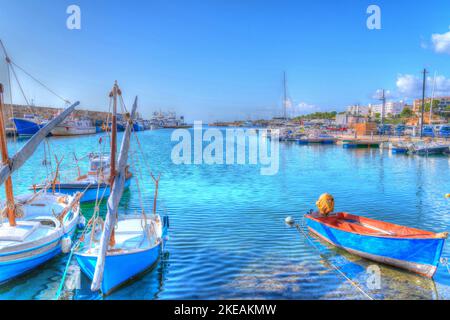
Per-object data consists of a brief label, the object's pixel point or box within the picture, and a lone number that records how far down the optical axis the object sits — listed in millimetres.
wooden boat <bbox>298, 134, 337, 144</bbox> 98625
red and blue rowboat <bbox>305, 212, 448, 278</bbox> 14461
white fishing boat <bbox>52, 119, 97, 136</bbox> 114375
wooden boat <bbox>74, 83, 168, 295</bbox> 11781
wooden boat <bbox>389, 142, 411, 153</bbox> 68562
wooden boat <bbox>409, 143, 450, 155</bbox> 65688
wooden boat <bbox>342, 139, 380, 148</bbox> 84500
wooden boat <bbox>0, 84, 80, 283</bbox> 13859
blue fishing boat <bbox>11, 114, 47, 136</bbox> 90262
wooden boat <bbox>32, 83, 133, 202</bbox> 27531
